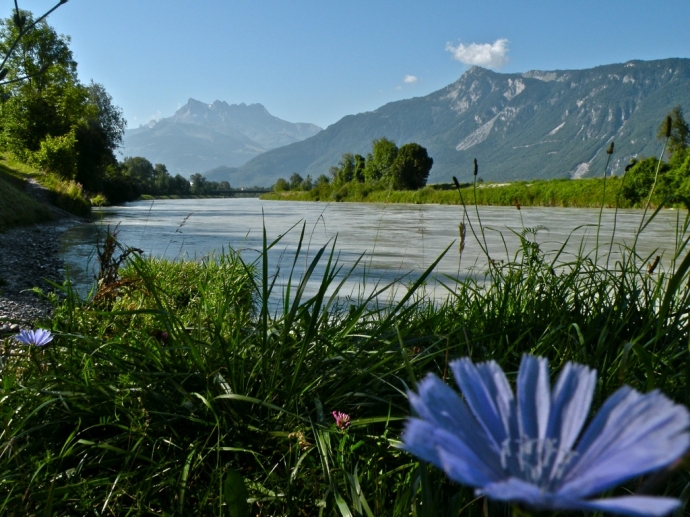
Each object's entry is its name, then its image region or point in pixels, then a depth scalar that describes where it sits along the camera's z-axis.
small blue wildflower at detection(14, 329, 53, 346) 1.10
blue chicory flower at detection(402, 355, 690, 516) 0.18
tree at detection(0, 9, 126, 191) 16.42
